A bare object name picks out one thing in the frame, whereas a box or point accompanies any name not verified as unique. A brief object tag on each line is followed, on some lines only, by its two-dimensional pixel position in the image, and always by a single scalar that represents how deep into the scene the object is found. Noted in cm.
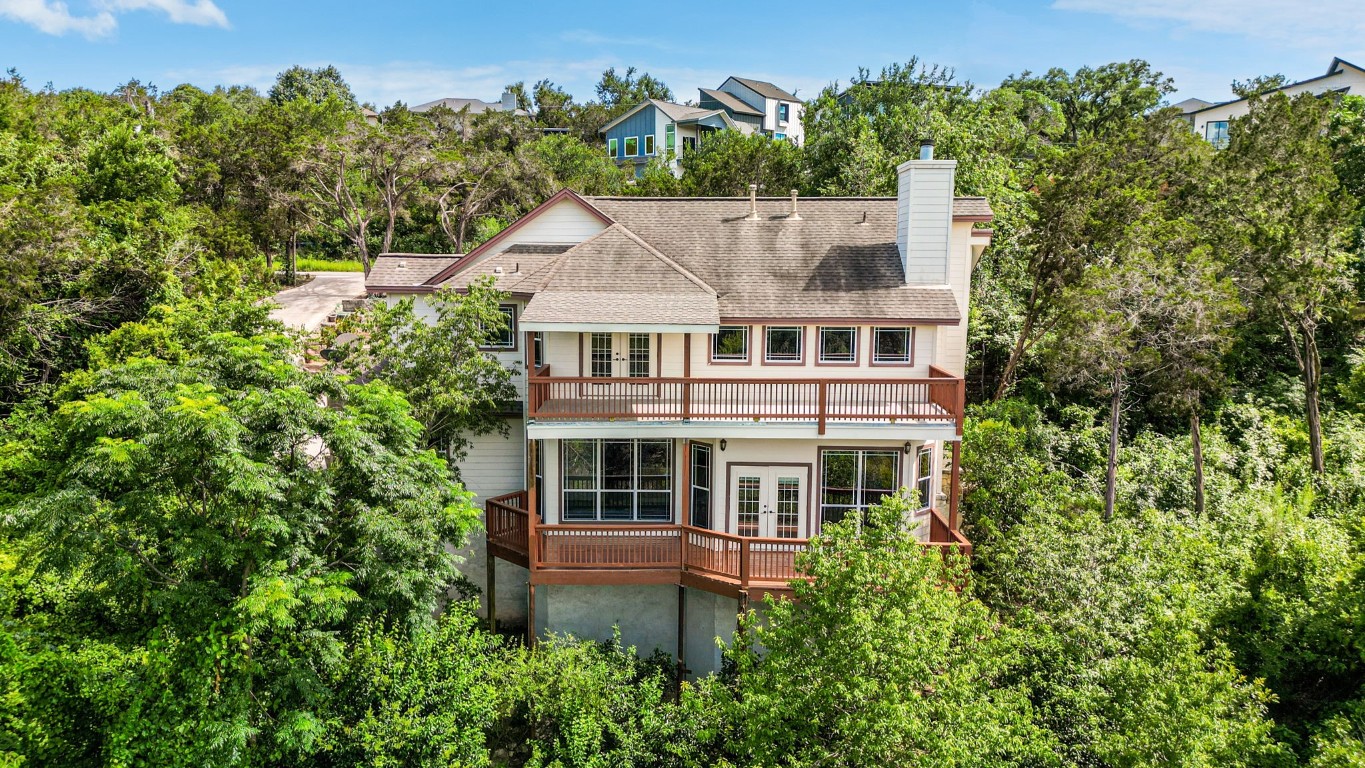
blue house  6638
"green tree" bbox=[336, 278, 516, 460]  1680
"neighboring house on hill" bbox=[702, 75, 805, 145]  8138
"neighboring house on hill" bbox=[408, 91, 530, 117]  9594
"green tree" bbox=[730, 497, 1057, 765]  1090
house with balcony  1638
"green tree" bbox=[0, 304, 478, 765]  1110
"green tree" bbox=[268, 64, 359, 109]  10250
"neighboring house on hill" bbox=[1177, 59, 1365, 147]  5294
